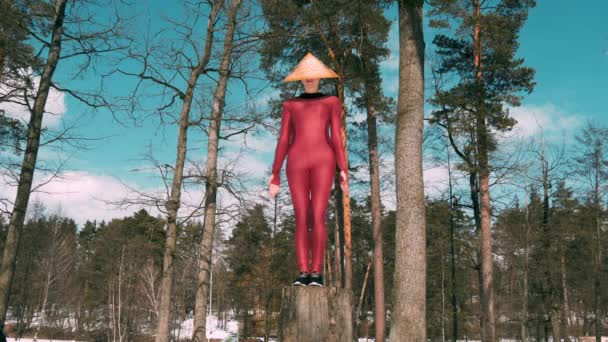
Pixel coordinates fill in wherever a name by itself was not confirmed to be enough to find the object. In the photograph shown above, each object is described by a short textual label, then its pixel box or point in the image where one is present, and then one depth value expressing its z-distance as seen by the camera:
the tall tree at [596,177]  23.83
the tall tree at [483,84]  16.66
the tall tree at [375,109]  15.88
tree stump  3.78
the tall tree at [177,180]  10.30
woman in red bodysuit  4.22
